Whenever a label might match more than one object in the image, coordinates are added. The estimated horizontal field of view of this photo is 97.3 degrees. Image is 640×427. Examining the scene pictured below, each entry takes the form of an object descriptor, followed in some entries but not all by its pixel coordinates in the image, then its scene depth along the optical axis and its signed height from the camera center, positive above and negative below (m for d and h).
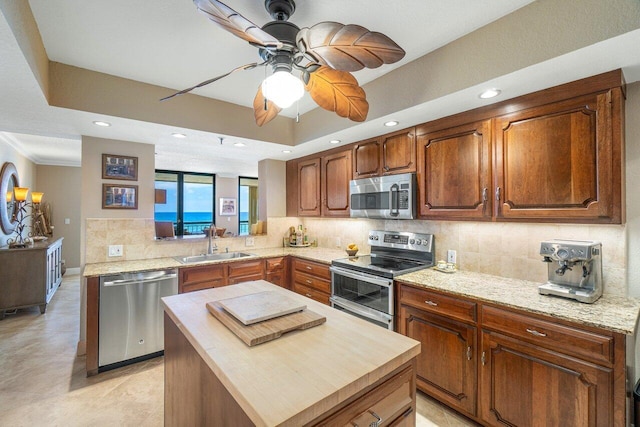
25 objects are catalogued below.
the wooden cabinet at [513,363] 1.37 -0.85
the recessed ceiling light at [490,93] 1.82 +0.81
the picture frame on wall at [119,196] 2.97 +0.22
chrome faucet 3.50 -0.33
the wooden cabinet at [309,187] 3.67 +0.39
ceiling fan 1.10 +0.72
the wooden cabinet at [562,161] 1.56 +0.34
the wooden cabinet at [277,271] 3.44 -0.68
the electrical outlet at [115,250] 2.97 -0.36
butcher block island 0.78 -0.50
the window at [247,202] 8.02 +0.41
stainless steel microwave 2.51 +0.19
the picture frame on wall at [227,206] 7.59 +0.28
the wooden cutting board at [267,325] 1.09 -0.46
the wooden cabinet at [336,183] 3.25 +0.40
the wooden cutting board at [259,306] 1.25 -0.44
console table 3.69 -0.82
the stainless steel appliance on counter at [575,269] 1.61 -0.32
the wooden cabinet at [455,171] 2.07 +0.36
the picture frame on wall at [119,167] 2.97 +0.53
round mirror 3.93 +0.27
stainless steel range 2.34 -0.49
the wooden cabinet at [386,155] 2.57 +0.61
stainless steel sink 3.16 -0.50
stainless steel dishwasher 2.50 -0.92
